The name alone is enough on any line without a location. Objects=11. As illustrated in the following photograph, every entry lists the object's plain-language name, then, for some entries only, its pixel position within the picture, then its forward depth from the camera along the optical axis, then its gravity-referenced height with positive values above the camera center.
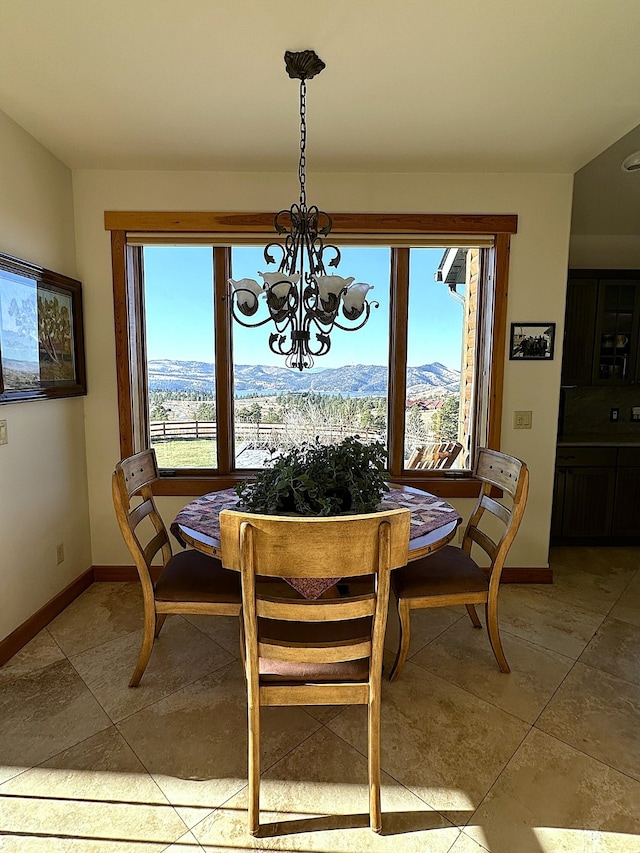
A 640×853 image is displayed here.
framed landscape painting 2.29 +0.29
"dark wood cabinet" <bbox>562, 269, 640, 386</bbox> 3.71 +0.51
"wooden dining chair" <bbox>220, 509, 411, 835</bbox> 1.32 -0.66
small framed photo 3.03 +0.32
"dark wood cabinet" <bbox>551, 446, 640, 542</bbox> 3.63 -0.80
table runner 2.00 -0.57
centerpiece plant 1.80 -0.37
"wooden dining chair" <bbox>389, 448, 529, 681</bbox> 2.09 -0.86
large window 3.07 +0.15
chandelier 1.90 +0.40
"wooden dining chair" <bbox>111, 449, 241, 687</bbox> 1.96 -0.86
